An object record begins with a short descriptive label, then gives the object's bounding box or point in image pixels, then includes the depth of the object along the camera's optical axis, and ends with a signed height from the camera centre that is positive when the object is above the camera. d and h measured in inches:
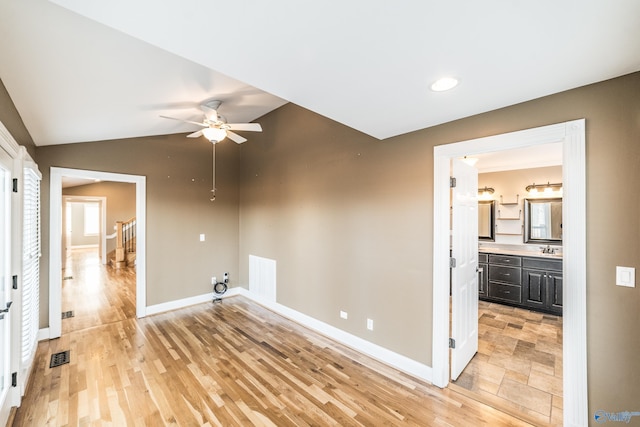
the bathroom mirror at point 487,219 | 206.1 -4.7
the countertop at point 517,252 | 166.3 -27.0
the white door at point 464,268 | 99.7 -22.4
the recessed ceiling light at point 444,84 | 63.7 +32.6
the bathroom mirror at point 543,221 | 180.5 -5.4
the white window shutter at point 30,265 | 94.5 -20.9
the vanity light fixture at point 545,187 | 180.2 +18.2
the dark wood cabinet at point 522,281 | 161.8 -45.1
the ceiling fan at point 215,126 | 117.1 +39.3
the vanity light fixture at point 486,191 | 206.4 +17.6
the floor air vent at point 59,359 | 109.2 -63.2
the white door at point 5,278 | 75.4 -19.4
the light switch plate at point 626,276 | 62.6 -15.3
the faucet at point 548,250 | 179.0 -25.4
